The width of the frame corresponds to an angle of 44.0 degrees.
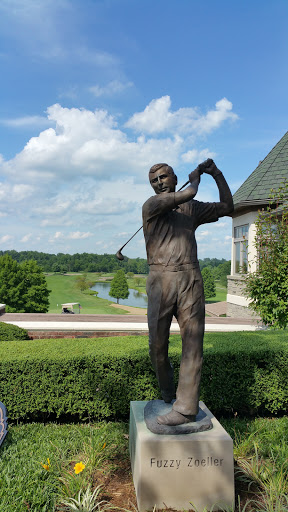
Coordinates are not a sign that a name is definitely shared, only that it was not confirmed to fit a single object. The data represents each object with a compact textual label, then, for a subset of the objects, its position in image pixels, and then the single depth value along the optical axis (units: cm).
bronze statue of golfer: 329
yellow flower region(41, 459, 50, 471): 337
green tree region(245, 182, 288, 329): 725
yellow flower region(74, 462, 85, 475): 314
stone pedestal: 312
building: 1551
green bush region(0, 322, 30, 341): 828
